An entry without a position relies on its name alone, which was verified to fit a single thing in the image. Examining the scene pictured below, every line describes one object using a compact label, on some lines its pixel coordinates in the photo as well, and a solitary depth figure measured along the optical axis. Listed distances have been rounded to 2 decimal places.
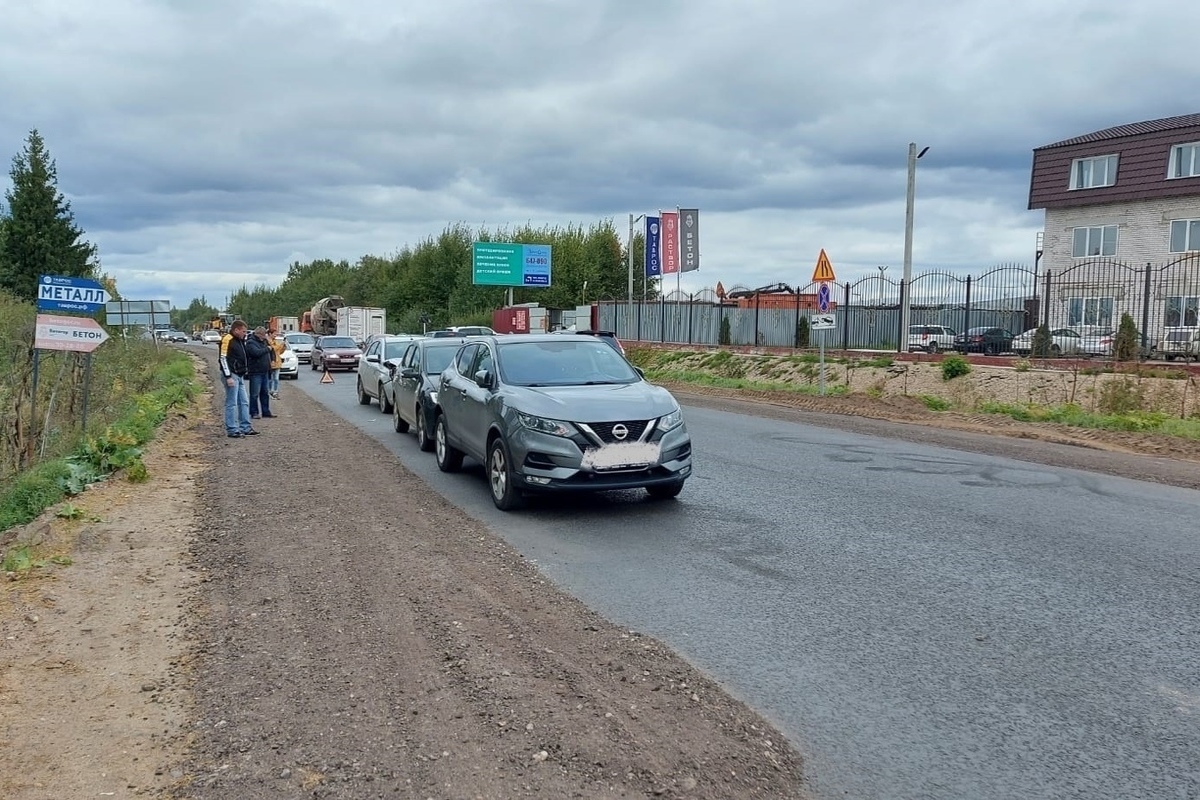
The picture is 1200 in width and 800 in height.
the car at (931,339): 23.66
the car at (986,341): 21.92
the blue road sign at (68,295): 12.48
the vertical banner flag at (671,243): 42.19
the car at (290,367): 33.44
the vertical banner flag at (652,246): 43.28
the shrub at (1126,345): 18.81
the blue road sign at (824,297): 21.53
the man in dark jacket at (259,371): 16.77
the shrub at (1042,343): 20.59
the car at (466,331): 29.99
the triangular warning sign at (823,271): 20.52
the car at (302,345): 45.41
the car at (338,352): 36.47
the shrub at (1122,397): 16.88
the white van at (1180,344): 18.30
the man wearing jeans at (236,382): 14.95
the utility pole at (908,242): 23.28
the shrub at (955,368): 20.92
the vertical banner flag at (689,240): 41.91
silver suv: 8.16
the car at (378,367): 19.20
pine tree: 42.38
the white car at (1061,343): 20.05
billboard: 56.19
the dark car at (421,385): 12.88
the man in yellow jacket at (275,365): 19.25
